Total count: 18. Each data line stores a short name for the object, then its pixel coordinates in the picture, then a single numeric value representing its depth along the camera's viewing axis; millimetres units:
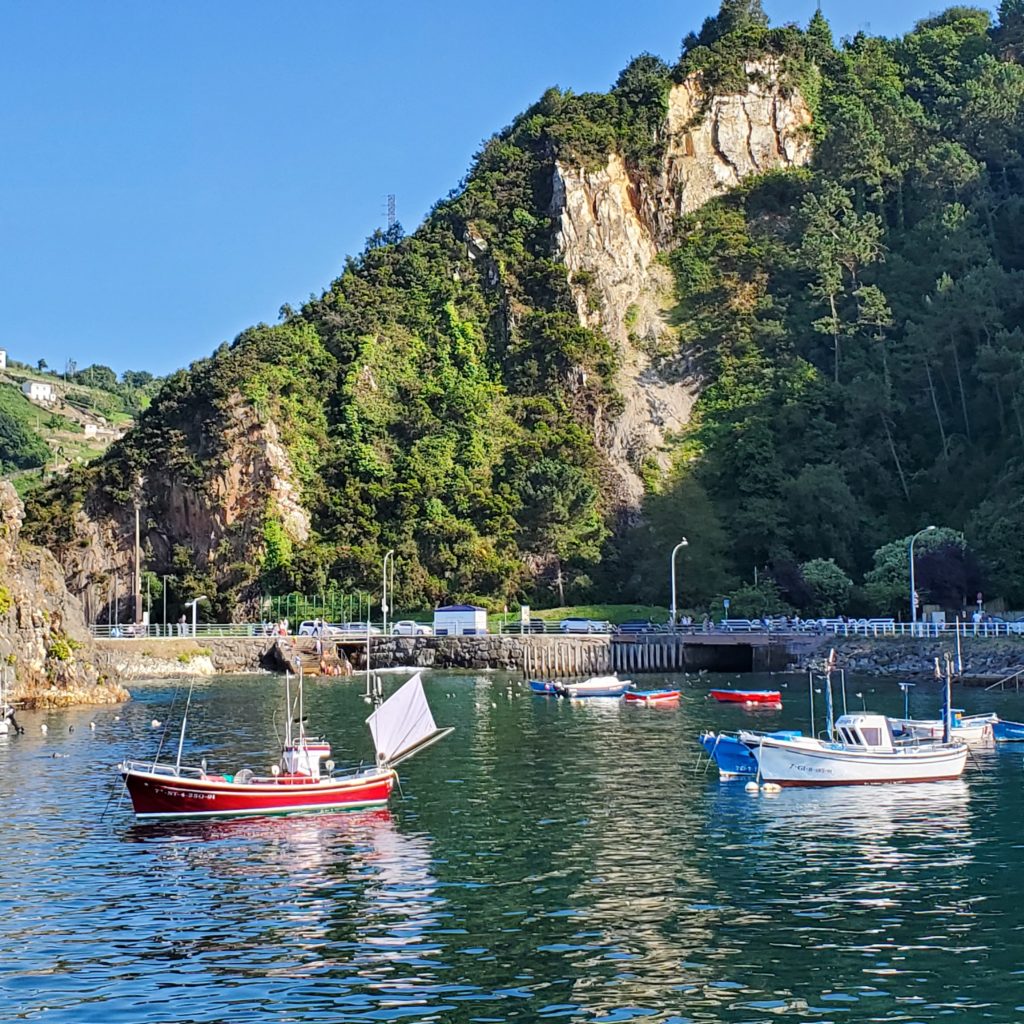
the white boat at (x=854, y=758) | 51531
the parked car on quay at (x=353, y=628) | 123500
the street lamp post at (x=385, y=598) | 125512
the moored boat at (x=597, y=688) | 92688
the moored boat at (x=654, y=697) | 86938
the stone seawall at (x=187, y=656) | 111875
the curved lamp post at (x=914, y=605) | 103756
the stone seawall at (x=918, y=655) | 93688
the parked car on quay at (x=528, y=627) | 122500
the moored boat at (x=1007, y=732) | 65188
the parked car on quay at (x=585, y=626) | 119188
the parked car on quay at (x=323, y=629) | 121750
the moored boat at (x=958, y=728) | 61375
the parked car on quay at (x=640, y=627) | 118188
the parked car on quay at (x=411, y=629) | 121125
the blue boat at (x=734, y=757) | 52688
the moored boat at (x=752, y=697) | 82062
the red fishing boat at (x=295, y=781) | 44750
